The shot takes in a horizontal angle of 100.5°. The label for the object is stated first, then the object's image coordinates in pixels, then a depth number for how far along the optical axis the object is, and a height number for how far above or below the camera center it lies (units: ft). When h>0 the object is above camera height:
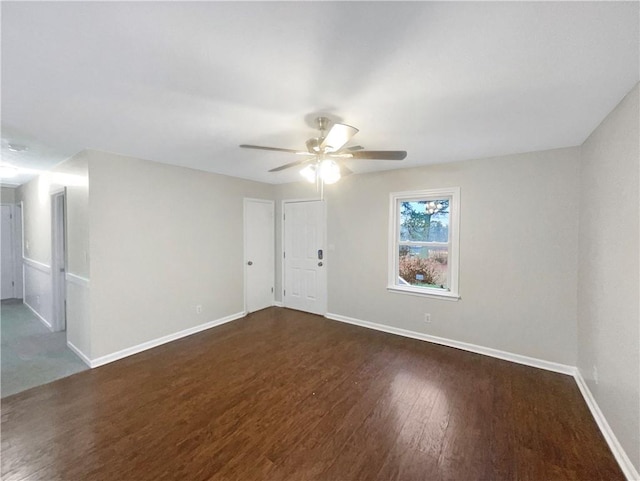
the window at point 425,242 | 11.09 -0.32
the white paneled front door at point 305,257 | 14.85 -1.31
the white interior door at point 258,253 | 15.20 -1.13
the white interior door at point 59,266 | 12.26 -1.51
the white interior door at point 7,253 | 17.53 -1.30
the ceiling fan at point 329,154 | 6.31 +2.10
